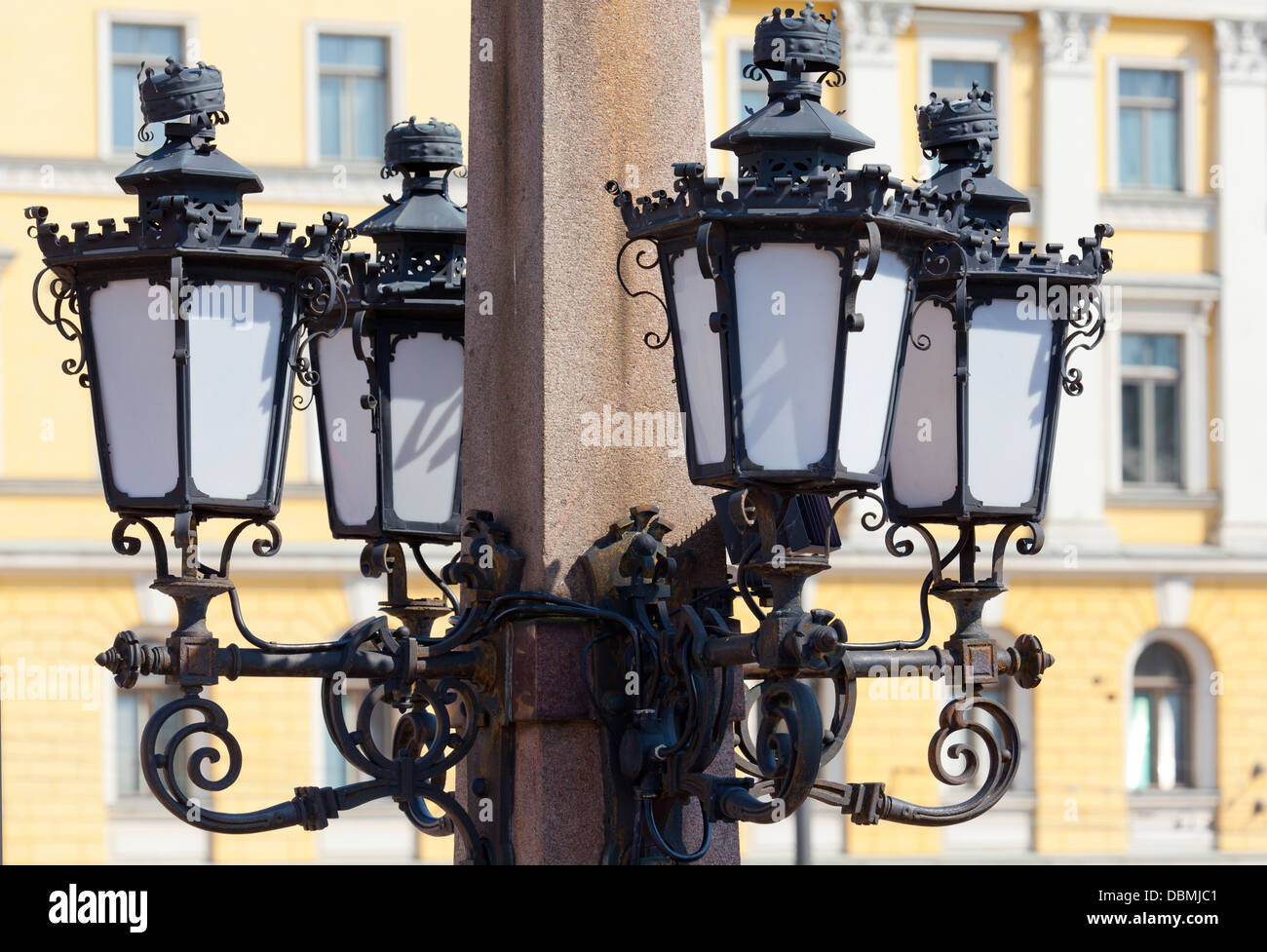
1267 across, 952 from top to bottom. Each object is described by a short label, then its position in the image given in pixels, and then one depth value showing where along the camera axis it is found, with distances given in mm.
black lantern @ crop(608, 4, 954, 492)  7801
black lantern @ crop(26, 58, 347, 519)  8555
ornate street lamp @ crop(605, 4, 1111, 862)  7797
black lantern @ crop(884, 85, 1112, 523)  9680
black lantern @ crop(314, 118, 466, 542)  10172
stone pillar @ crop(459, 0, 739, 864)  8711
